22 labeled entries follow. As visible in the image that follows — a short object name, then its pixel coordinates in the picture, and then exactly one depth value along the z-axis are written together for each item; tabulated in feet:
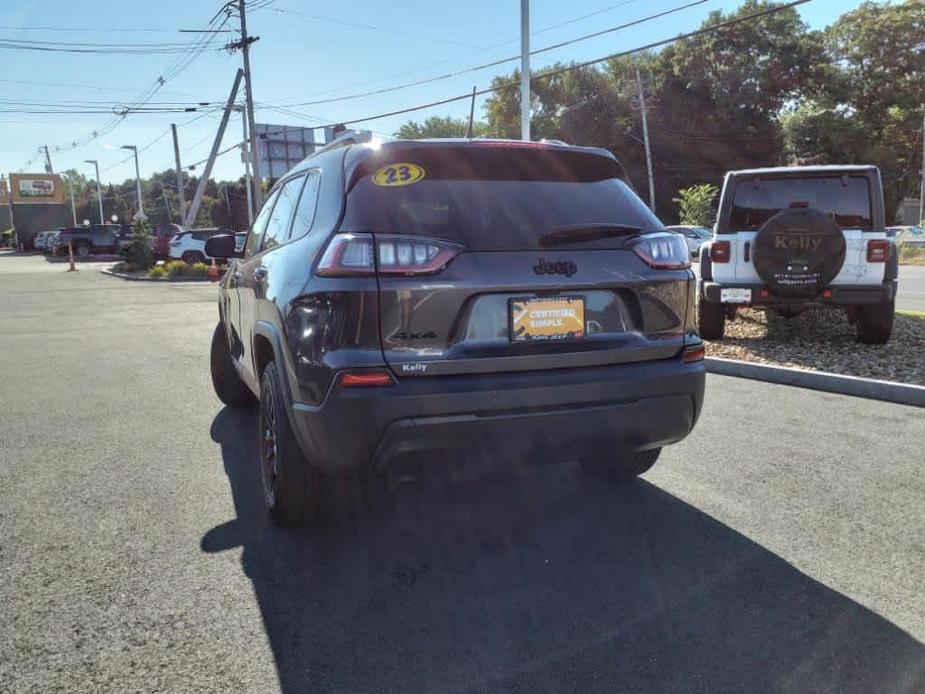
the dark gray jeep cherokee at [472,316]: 8.82
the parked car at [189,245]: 89.51
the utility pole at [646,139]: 128.20
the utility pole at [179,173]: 134.51
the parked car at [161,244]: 96.58
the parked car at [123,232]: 131.54
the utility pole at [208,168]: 113.29
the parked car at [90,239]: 130.21
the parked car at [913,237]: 83.87
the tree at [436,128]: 222.01
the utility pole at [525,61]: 53.47
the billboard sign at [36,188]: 215.10
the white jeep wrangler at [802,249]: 23.70
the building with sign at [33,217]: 183.93
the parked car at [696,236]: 80.30
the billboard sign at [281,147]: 116.06
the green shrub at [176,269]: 78.18
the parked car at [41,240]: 163.53
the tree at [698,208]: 83.41
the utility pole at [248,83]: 96.43
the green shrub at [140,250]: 85.97
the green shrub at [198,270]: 78.54
